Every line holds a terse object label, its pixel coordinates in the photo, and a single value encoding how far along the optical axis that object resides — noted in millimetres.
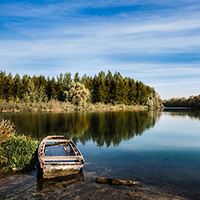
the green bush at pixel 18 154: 11805
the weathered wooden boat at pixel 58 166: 10539
